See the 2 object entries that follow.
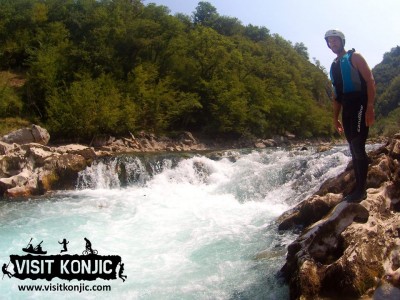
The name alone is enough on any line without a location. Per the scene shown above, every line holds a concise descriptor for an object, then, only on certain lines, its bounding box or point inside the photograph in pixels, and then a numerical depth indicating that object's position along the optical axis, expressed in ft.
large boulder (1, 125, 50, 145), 54.34
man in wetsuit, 12.98
